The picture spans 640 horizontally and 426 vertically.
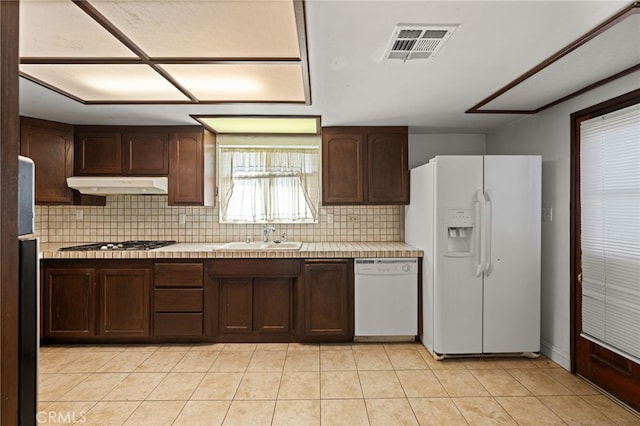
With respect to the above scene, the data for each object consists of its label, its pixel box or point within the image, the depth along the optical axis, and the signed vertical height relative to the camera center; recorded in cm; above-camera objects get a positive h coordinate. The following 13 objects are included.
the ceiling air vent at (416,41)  174 +90
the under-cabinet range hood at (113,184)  351 +29
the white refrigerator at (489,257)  304 -36
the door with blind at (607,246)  231 -21
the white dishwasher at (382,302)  344 -83
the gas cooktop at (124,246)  352 -33
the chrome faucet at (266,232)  399 -20
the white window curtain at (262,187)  416 +31
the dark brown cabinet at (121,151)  371 +64
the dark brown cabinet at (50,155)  339 +57
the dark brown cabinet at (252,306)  347 -89
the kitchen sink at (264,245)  383 -34
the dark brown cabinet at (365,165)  382 +52
